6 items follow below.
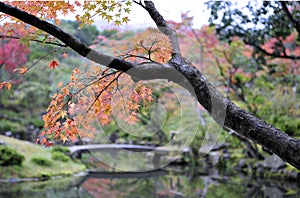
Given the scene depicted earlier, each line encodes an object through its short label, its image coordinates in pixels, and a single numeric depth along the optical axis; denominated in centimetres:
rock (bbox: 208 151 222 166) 1212
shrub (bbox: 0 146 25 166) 820
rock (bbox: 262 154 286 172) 1001
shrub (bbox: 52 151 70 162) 1000
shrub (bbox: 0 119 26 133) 1331
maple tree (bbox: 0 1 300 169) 255
